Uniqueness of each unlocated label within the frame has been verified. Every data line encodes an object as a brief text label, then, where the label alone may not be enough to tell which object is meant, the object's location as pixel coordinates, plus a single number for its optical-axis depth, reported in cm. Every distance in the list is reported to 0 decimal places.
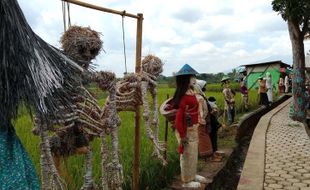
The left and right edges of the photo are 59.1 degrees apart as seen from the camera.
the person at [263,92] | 927
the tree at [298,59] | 706
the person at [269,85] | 981
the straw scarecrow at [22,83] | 114
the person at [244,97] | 913
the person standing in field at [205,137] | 397
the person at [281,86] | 1542
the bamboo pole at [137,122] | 204
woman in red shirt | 289
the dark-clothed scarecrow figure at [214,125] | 410
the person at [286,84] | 1538
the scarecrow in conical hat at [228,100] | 662
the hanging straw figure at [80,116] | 142
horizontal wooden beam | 166
